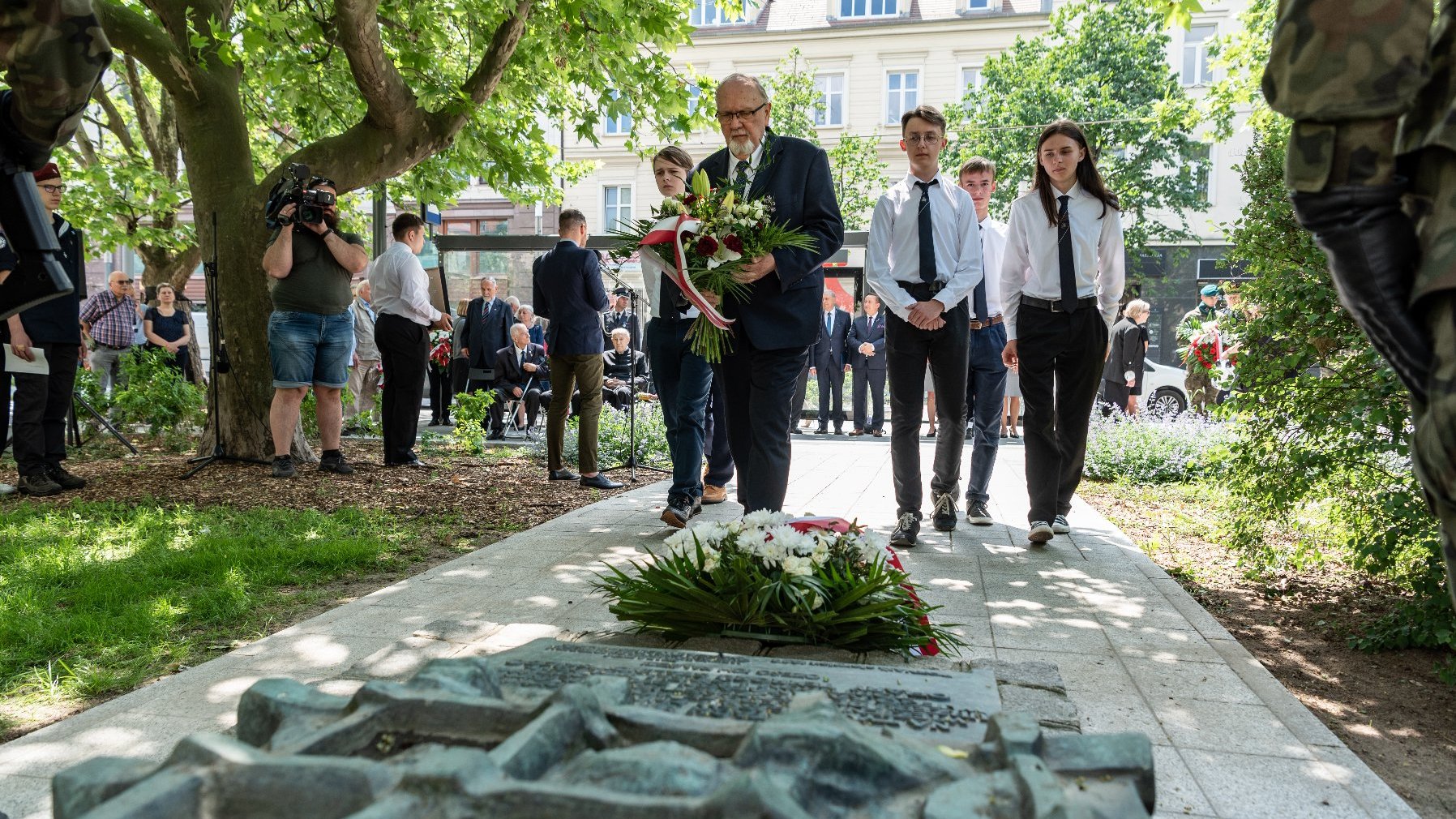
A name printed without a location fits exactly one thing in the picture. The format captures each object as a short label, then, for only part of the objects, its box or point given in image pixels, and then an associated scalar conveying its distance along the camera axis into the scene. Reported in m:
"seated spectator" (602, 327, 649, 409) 13.89
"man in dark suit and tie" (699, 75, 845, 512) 4.80
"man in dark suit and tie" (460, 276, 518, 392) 13.91
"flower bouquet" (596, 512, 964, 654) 3.23
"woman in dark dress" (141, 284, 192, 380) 13.90
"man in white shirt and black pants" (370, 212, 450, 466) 9.21
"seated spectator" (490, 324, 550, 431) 13.88
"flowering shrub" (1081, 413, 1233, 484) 10.02
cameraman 7.98
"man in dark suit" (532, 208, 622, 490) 8.43
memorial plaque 2.13
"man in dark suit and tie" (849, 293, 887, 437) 15.72
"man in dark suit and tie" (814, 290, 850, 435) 16.04
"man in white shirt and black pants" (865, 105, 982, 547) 6.02
